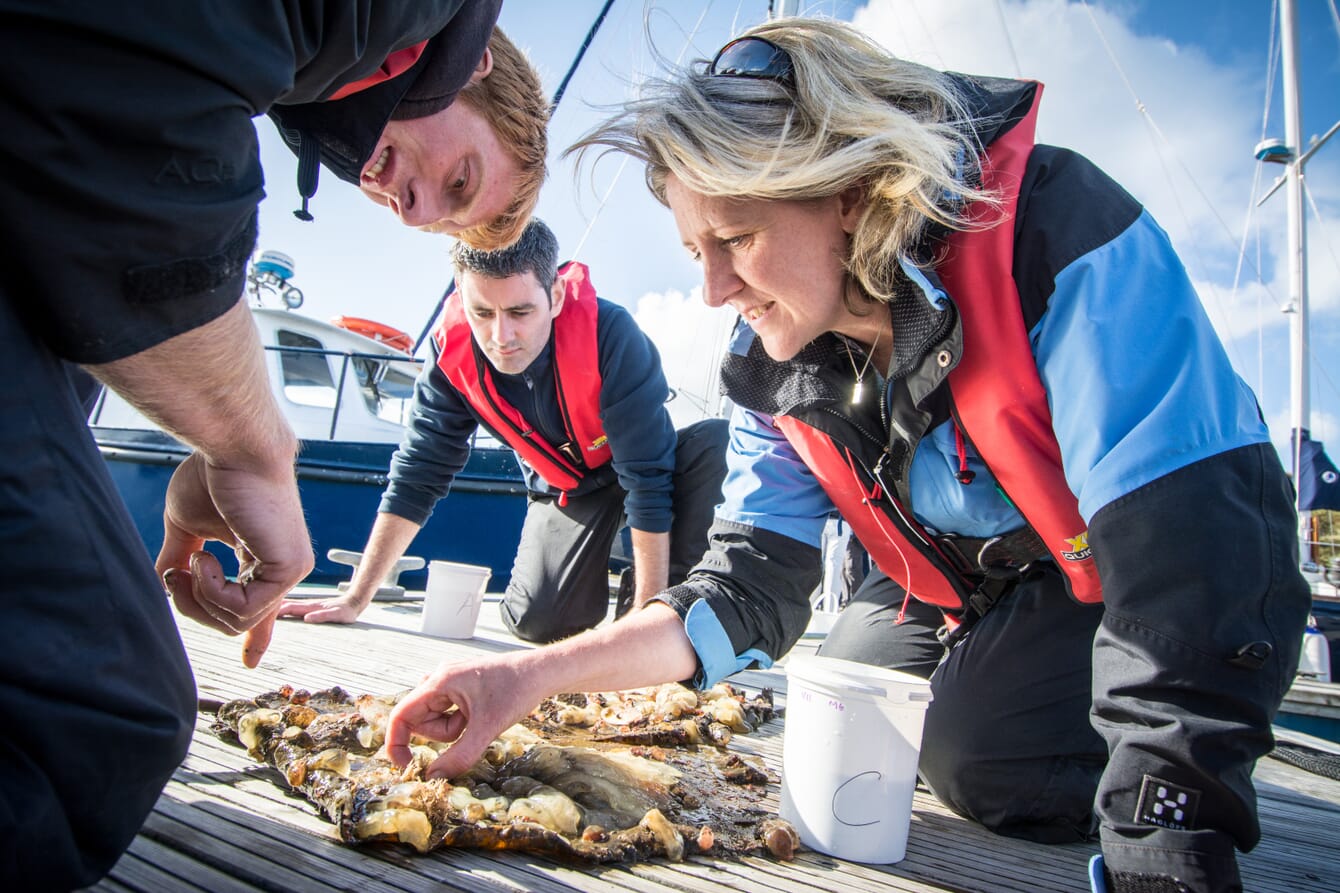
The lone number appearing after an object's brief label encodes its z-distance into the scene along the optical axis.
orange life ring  10.30
